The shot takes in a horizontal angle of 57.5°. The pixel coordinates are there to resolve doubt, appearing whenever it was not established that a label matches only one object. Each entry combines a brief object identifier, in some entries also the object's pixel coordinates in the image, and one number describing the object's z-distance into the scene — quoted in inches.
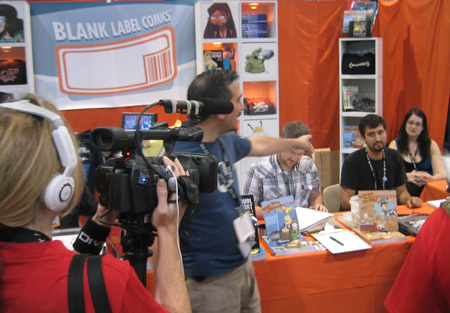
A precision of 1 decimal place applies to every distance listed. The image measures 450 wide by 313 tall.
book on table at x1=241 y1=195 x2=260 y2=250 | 89.5
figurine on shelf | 181.6
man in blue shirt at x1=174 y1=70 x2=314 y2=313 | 64.1
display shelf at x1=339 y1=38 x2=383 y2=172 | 188.7
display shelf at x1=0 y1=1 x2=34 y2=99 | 164.6
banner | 173.9
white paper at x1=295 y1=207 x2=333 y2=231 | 93.8
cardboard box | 205.0
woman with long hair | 159.0
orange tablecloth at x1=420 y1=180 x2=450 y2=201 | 130.9
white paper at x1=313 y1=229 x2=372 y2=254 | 85.9
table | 83.5
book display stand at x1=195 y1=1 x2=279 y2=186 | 177.3
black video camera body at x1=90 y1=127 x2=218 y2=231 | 36.4
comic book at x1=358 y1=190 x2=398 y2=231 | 91.0
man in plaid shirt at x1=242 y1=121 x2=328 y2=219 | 107.6
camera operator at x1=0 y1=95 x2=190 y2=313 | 29.7
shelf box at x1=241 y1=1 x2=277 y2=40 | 184.2
